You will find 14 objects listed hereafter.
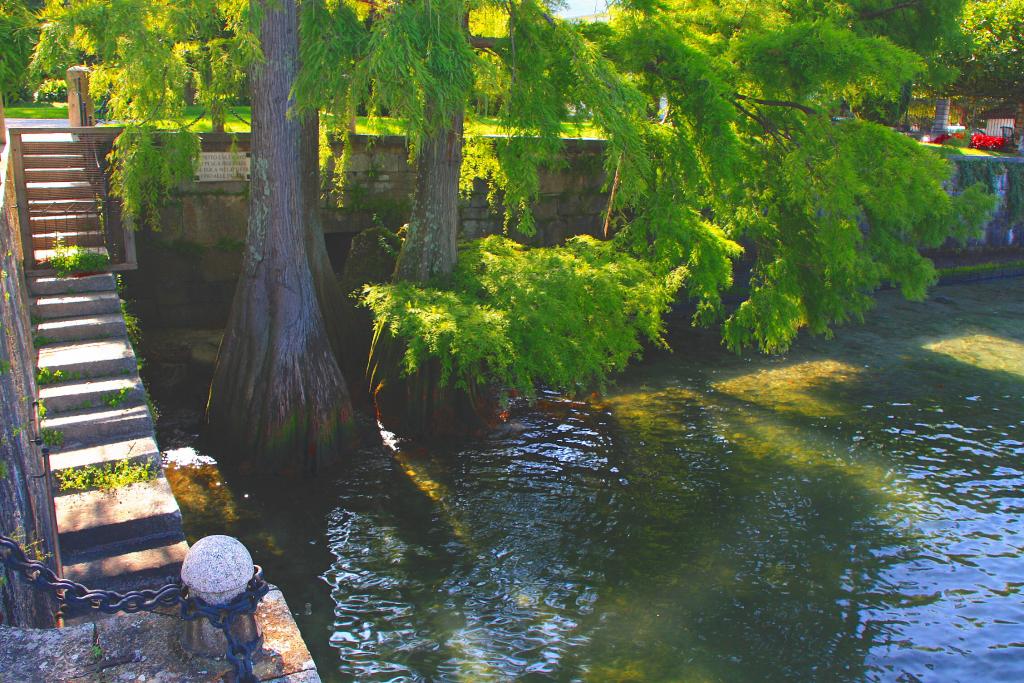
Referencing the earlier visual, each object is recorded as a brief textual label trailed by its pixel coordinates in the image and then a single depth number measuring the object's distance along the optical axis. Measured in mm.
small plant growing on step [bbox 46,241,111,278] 11281
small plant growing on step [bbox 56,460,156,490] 7609
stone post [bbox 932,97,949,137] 32719
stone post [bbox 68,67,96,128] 13234
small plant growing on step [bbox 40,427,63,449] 8062
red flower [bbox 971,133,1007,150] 31203
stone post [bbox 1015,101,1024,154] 31319
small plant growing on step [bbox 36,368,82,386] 8912
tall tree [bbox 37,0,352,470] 10820
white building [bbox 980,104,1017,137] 34094
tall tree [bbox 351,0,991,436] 11219
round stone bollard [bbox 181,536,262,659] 4320
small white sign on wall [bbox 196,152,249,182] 13914
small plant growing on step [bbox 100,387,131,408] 8734
